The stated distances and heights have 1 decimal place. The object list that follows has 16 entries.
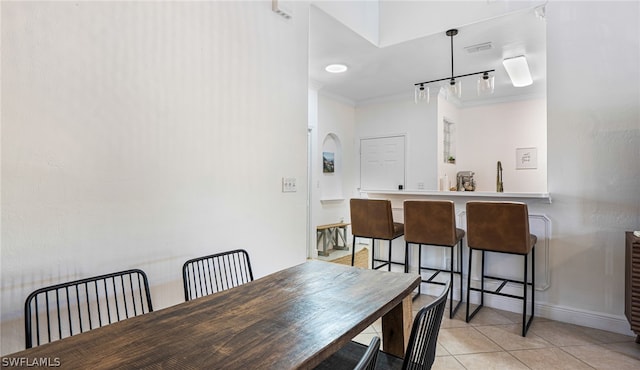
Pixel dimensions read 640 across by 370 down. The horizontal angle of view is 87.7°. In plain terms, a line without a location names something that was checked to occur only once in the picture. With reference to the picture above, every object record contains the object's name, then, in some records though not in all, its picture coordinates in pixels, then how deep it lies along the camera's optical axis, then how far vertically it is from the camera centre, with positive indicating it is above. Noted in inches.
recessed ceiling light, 164.1 +57.9
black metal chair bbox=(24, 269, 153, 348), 52.6 -21.3
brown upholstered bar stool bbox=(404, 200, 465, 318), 107.3 -13.8
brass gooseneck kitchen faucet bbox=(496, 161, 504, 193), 209.0 +1.4
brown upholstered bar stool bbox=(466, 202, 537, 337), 95.0 -14.3
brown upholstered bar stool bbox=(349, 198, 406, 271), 120.0 -14.1
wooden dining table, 33.0 -17.5
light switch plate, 99.3 -0.6
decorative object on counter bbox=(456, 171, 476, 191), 223.9 +1.9
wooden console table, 200.5 -33.4
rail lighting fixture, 128.3 +40.8
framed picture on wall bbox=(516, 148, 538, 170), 220.1 +16.3
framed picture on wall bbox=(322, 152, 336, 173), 211.6 +13.3
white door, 220.8 +13.7
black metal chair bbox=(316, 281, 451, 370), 37.9 -21.0
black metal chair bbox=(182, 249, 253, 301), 76.8 -21.2
